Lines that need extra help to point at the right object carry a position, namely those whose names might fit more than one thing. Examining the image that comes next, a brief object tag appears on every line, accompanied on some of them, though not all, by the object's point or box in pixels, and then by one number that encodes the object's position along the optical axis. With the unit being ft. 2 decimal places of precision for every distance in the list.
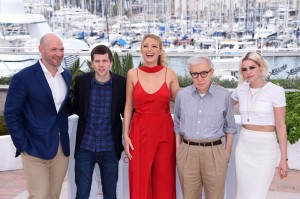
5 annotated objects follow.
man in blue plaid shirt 11.35
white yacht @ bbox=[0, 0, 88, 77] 45.80
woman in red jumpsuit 11.46
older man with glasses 10.41
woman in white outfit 10.16
